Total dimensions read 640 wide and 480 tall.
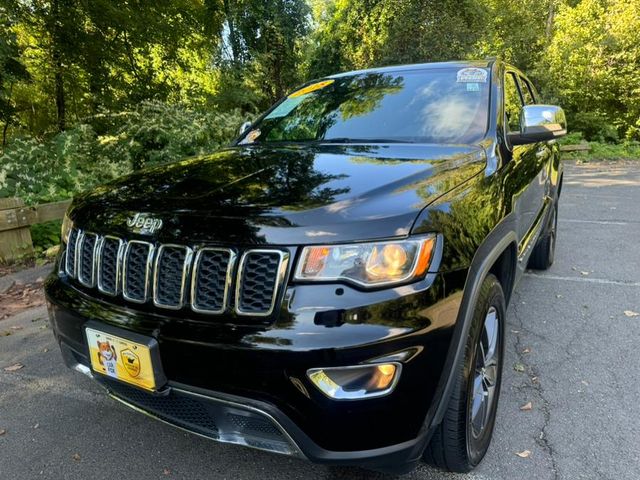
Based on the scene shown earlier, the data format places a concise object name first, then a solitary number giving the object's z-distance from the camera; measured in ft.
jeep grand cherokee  4.78
